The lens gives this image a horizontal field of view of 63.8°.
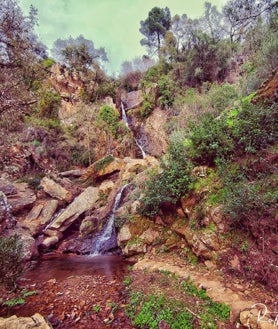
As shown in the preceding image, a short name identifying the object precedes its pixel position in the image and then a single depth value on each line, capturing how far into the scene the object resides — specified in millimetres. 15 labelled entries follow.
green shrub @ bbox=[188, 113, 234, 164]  5951
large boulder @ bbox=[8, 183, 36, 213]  10691
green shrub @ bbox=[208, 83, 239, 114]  12031
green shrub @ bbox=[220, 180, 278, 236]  4309
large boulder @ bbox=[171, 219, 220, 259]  4887
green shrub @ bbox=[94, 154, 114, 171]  13047
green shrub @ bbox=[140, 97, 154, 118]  19703
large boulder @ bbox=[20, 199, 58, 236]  9745
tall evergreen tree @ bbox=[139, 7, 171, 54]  26484
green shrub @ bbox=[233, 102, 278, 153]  5398
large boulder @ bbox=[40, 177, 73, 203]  11594
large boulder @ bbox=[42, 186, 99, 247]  9500
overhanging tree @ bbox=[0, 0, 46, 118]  5582
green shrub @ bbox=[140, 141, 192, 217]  6184
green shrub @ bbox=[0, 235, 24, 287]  4723
